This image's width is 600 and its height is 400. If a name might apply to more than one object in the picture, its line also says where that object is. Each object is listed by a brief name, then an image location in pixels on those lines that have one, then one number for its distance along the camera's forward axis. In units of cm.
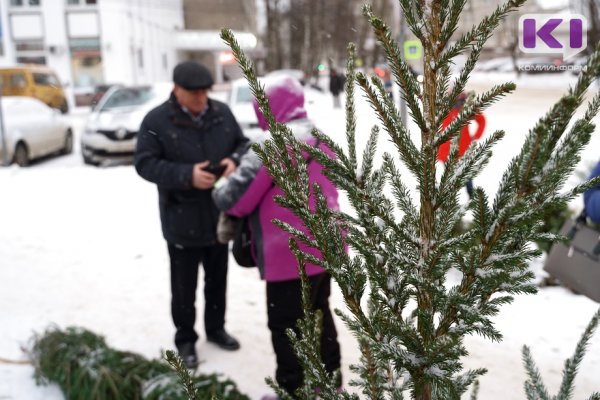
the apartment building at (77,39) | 3005
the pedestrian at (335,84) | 1395
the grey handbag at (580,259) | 269
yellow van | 2072
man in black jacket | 335
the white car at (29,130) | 1171
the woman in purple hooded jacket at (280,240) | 267
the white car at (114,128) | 1172
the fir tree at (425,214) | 86
